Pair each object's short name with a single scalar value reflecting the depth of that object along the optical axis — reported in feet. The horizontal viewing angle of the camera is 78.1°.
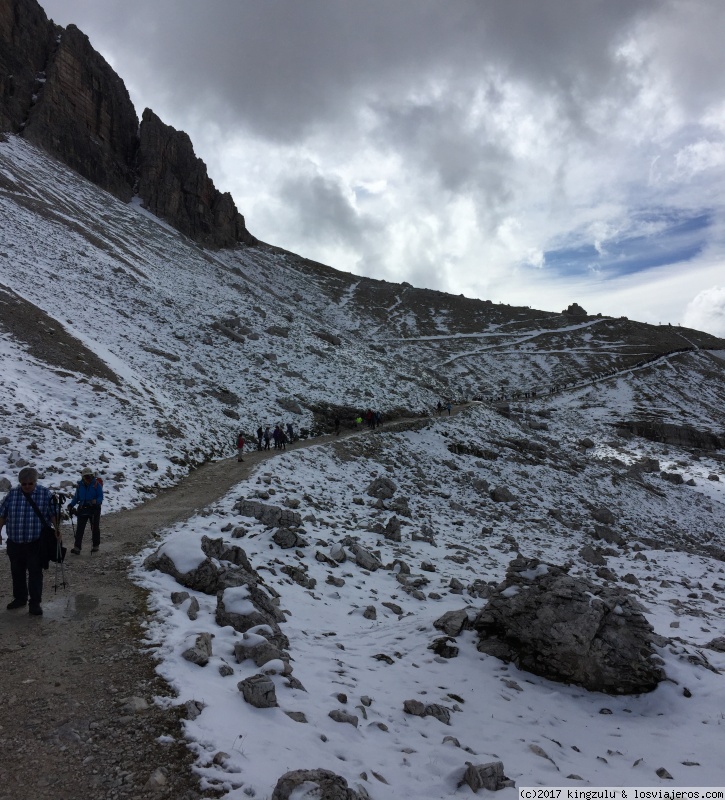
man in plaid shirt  21.13
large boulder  25.11
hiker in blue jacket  31.96
